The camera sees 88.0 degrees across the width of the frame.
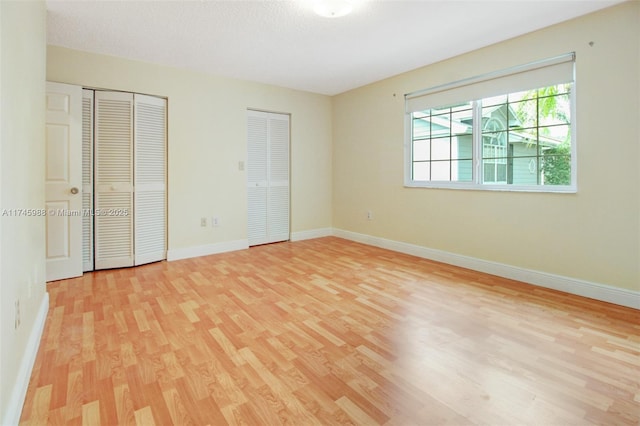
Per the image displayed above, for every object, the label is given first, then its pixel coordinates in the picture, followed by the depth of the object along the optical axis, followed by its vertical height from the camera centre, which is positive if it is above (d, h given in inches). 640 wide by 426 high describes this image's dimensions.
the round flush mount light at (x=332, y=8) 101.9 +63.2
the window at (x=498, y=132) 124.7 +34.4
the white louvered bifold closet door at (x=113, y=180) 147.6 +13.3
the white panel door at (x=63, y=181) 131.3 +11.4
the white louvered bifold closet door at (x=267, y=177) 197.6 +19.8
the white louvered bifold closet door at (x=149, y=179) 156.9 +14.6
